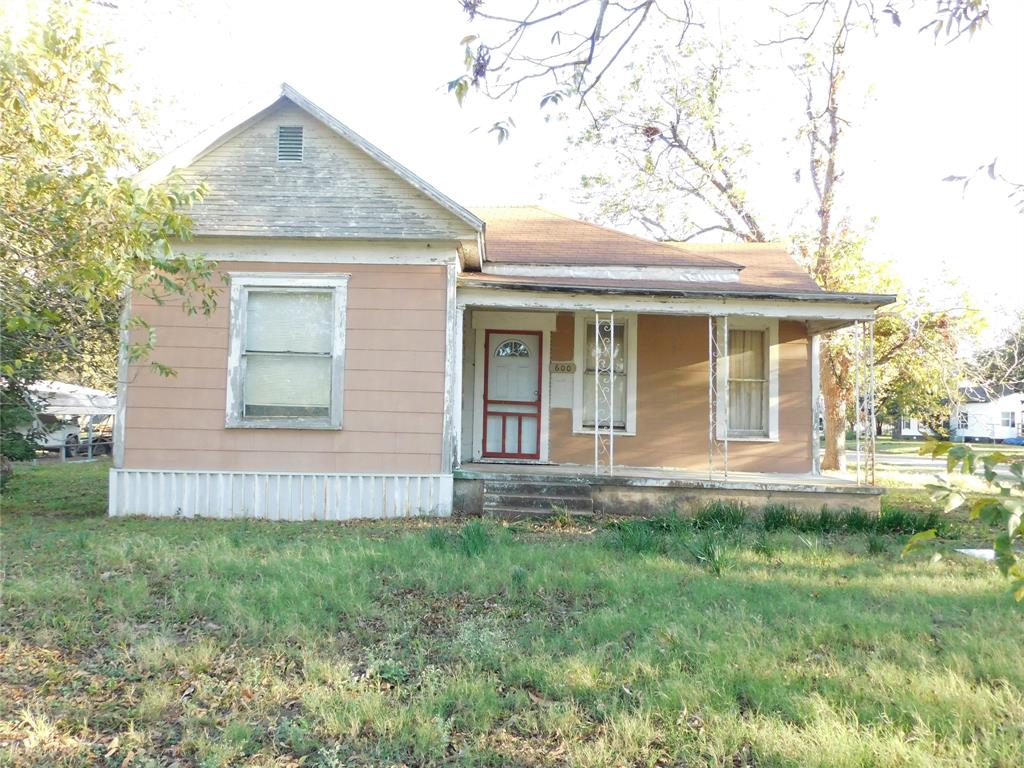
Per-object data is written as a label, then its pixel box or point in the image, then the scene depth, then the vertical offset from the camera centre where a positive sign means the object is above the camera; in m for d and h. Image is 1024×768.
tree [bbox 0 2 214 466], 5.64 +1.89
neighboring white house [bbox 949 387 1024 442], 49.84 +1.25
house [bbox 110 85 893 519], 9.23 +0.87
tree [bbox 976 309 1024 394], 14.05 +1.33
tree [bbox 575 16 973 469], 14.79 +5.06
